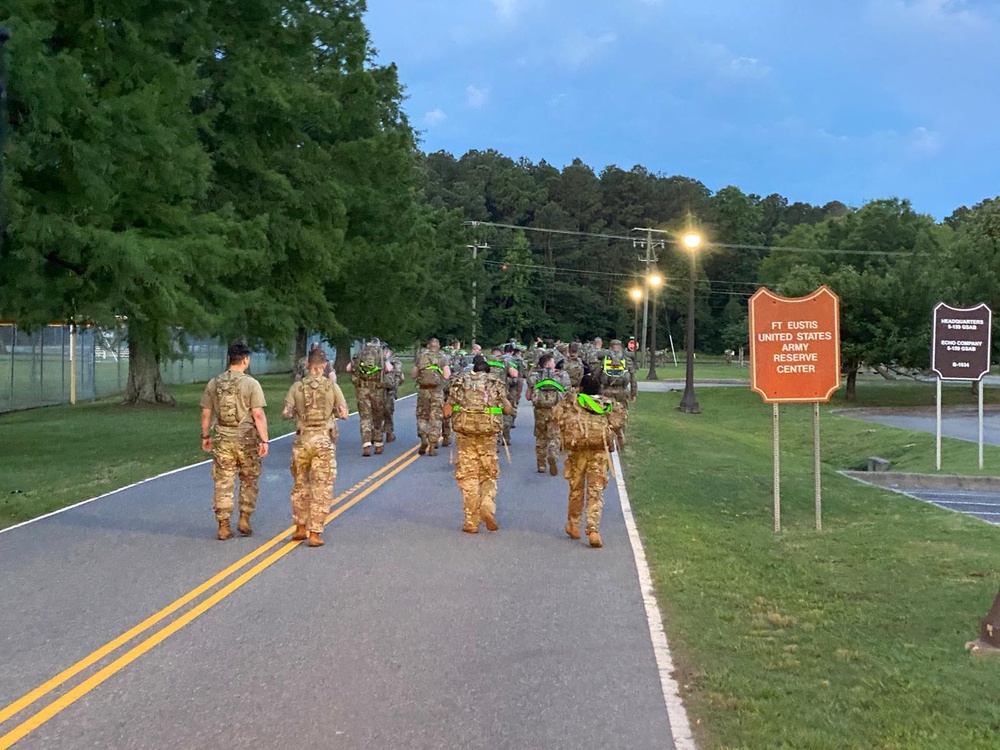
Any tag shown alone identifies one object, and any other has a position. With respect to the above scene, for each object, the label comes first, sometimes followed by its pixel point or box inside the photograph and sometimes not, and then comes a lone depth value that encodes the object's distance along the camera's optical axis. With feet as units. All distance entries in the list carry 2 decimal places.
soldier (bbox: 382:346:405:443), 62.95
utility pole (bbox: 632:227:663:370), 215.10
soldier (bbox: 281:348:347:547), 34.65
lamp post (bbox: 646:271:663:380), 198.02
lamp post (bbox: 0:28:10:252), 50.92
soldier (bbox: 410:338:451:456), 60.70
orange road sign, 41.55
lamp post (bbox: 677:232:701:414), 122.45
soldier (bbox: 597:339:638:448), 63.82
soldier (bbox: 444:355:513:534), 37.76
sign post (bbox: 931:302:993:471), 67.87
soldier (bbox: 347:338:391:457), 61.62
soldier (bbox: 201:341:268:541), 35.42
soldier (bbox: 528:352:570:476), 55.88
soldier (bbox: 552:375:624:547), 35.76
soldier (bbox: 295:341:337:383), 68.97
